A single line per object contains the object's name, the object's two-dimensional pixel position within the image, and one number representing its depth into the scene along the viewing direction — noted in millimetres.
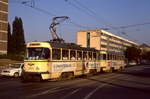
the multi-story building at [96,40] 106331
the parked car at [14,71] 24859
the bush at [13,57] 62200
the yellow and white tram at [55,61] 18109
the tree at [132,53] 96312
